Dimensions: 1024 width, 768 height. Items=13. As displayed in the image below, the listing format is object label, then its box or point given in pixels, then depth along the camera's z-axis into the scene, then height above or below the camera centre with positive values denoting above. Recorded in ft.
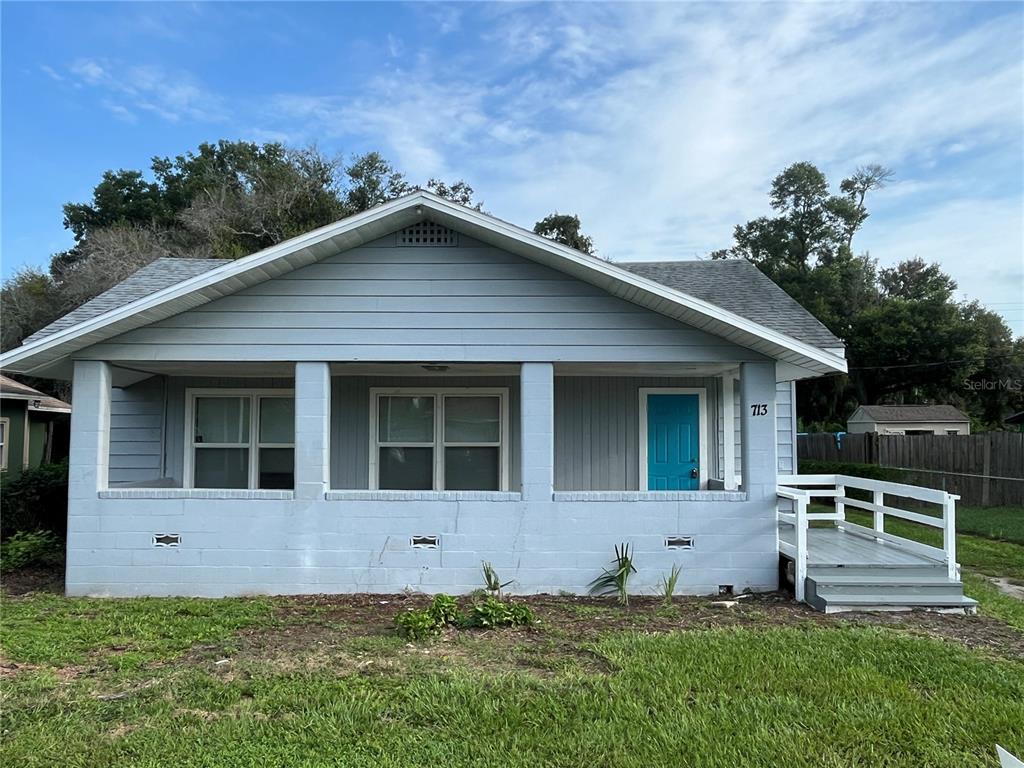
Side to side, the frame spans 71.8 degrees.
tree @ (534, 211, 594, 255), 105.60 +30.46
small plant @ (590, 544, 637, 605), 24.68 -5.13
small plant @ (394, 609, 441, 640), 19.54 -5.44
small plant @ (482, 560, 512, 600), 24.06 -5.21
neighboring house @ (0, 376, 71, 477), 51.75 +0.44
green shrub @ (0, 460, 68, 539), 33.60 -3.43
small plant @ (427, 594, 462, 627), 20.40 -5.24
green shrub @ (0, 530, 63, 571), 28.71 -5.02
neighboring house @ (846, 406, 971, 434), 105.50 +1.27
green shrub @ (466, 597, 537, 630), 20.48 -5.40
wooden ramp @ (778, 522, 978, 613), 22.38 -4.95
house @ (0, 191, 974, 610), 25.02 +1.57
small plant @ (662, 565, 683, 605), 23.66 -5.28
